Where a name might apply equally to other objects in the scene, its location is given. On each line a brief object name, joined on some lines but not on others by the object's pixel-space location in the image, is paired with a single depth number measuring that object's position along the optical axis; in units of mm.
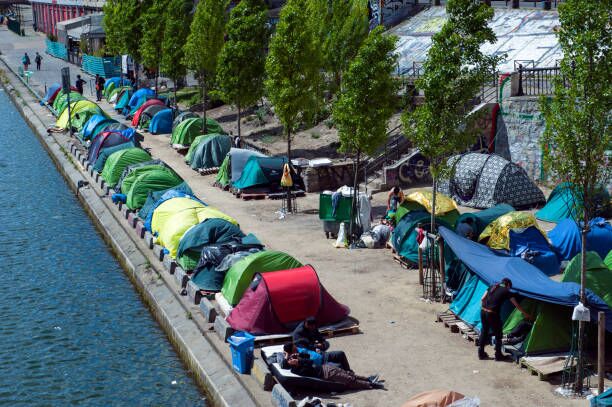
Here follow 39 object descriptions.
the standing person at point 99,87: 58722
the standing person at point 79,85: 59512
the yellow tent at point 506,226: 22547
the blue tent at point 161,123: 45812
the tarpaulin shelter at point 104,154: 35969
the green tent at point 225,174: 32969
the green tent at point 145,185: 29562
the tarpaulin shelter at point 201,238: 22641
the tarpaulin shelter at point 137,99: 50688
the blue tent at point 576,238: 22562
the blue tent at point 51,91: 56531
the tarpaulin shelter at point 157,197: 27297
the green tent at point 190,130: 40719
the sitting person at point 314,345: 16016
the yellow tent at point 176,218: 24141
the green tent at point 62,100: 50531
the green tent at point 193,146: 37594
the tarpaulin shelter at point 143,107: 47781
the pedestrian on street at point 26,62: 73812
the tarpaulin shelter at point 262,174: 31750
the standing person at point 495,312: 16781
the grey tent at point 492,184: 28906
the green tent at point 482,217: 23891
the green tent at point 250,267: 19438
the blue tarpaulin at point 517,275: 16656
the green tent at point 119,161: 33312
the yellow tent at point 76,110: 47125
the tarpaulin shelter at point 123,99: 52281
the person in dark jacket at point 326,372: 15672
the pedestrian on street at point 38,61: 74888
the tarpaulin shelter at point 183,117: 43000
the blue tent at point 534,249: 22203
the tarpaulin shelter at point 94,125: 42438
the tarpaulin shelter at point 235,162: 32688
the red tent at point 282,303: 18078
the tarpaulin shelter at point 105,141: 37531
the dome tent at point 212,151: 36562
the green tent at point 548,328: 16734
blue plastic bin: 16469
